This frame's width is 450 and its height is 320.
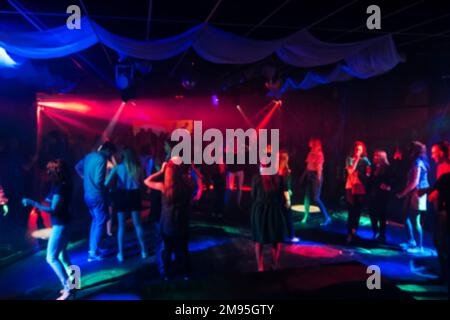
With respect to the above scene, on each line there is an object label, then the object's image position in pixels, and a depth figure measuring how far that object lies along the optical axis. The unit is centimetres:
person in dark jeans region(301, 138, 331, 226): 642
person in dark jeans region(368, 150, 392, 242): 508
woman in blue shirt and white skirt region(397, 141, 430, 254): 461
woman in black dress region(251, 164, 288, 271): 386
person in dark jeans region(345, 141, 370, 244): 512
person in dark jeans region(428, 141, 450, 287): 371
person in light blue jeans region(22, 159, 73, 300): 339
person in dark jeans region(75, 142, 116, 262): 430
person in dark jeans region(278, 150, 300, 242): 395
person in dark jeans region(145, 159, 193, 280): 362
